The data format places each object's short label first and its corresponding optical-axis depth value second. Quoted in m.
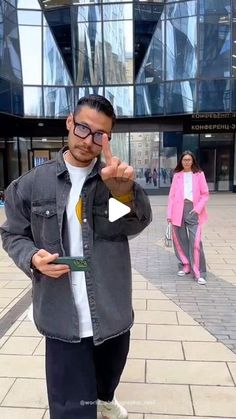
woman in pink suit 6.29
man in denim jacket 1.93
